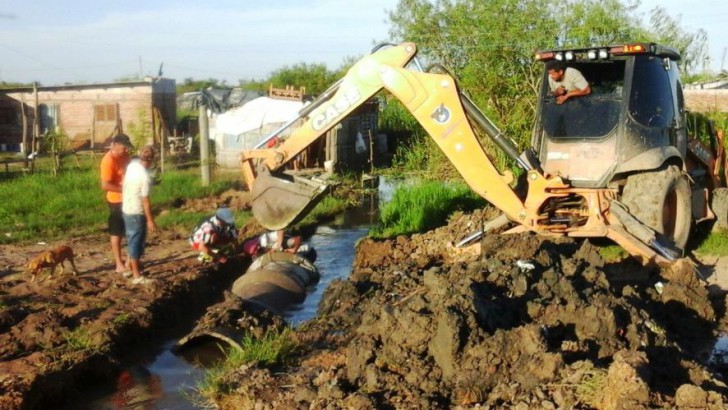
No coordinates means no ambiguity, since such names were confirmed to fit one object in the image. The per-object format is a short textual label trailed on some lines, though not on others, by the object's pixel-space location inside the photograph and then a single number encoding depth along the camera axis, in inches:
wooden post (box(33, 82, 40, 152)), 986.1
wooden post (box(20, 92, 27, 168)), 919.3
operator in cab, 416.5
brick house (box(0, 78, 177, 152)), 1121.4
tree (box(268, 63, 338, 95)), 1663.4
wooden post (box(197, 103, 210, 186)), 735.7
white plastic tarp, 922.7
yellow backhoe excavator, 401.4
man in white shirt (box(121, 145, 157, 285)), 393.1
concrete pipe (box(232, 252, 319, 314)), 382.6
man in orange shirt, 413.4
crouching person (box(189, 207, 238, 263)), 439.2
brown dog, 390.6
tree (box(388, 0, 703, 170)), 772.6
